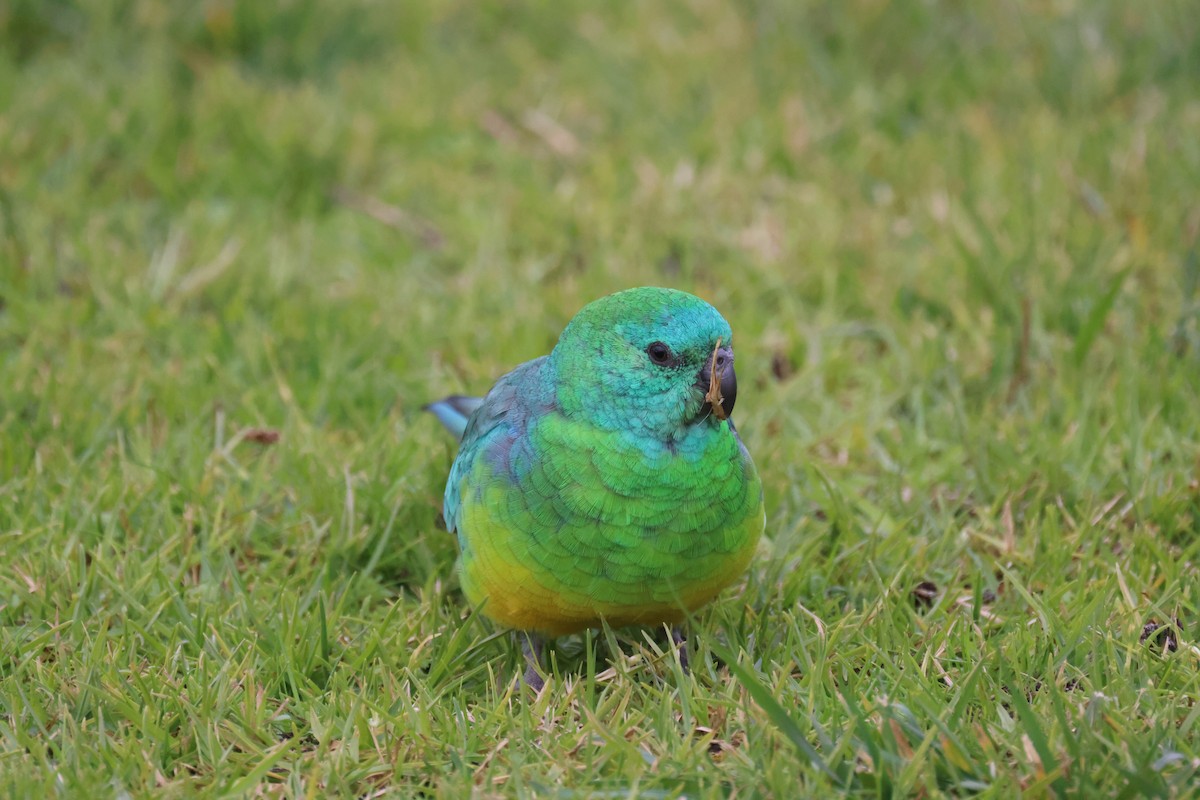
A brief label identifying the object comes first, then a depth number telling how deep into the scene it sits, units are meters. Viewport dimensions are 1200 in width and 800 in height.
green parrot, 4.94
